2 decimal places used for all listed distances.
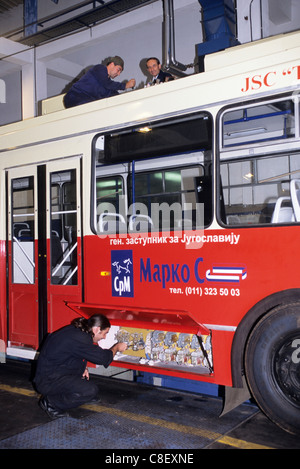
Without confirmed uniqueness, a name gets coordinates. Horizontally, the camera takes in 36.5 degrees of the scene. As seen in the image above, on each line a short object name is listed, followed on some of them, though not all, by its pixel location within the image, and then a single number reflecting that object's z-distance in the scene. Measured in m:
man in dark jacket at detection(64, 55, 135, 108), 5.72
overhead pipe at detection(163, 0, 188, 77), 4.61
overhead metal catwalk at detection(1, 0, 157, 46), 10.86
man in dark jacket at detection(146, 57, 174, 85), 6.32
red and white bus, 3.92
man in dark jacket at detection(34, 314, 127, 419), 4.76
